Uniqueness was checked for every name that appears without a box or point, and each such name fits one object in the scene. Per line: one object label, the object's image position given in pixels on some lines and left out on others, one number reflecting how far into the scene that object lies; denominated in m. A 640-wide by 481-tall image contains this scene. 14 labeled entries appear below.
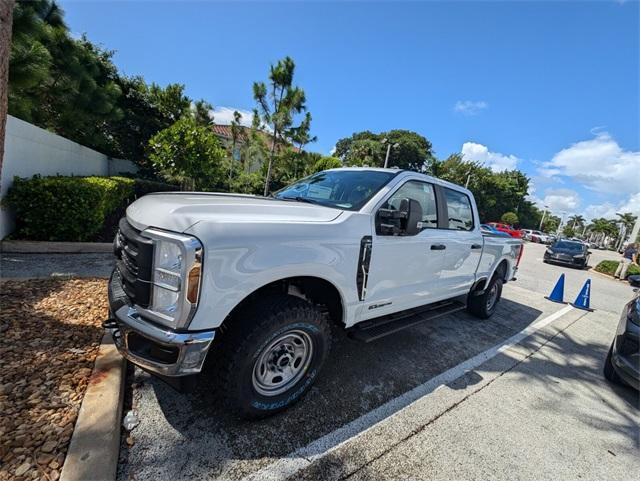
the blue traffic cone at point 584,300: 7.14
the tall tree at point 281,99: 18.47
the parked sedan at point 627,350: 3.18
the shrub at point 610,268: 14.40
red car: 31.09
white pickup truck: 1.81
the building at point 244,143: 21.31
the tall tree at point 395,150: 37.03
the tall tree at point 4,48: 2.27
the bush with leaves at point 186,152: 10.81
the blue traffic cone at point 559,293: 7.48
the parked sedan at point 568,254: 15.78
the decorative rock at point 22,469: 1.59
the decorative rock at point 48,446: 1.74
